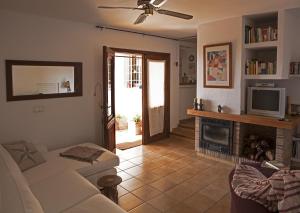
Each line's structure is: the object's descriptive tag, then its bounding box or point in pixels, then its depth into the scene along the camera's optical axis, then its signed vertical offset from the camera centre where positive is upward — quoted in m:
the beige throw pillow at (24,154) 2.73 -0.78
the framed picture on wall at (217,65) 3.92 +0.42
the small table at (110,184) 2.44 -0.99
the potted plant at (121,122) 6.66 -0.94
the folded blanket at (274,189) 1.48 -0.73
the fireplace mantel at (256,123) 3.41 -0.65
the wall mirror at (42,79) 3.36 +0.17
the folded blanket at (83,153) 3.08 -0.89
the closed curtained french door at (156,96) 5.18 -0.15
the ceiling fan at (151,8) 2.46 +0.91
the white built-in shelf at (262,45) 3.49 +0.69
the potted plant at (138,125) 6.04 -0.92
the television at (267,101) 3.51 -0.19
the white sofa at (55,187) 1.57 -0.96
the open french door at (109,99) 4.04 -0.17
